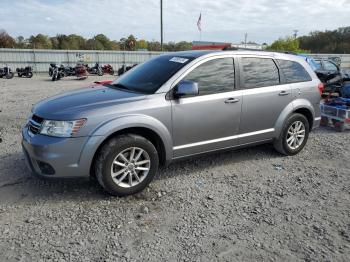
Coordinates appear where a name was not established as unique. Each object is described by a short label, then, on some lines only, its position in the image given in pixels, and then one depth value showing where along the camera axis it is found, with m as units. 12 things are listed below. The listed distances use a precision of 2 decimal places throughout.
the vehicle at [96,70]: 24.66
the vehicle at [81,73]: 20.38
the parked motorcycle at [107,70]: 26.27
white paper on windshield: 4.36
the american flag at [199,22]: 28.73
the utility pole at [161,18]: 27.75
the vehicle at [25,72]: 22.44
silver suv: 3.57
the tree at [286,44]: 69.38
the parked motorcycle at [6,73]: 21.06
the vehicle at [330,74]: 11.35
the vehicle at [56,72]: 19.52
